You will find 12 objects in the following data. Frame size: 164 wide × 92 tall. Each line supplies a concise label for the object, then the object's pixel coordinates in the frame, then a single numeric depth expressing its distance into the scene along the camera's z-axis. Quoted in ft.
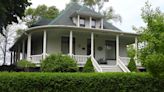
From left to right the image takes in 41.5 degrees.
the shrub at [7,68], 60.81
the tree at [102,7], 111.29
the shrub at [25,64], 49.17
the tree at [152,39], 28.66
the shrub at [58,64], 43.84
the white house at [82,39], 52.98
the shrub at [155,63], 28.40
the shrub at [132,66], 52.07
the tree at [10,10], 46.19
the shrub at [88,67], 46.82
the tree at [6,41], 119.08
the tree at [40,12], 105.33
